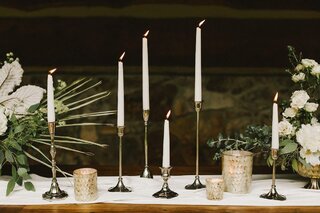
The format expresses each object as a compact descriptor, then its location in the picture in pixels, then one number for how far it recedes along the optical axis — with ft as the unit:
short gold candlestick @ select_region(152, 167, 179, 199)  6.88
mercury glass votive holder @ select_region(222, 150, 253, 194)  6.99
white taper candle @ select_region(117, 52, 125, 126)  7.01
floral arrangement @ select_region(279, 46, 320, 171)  6.94
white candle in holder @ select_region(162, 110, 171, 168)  6.72
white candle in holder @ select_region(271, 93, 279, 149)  6.70
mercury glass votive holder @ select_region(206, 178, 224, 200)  6.83
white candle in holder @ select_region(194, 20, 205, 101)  7.14
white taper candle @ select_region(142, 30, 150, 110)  7.20
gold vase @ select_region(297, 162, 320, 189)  7.06
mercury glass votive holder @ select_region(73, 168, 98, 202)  6.77
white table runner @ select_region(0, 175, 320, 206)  6.83
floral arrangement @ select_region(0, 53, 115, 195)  7.15
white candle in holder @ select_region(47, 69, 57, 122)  6.66
